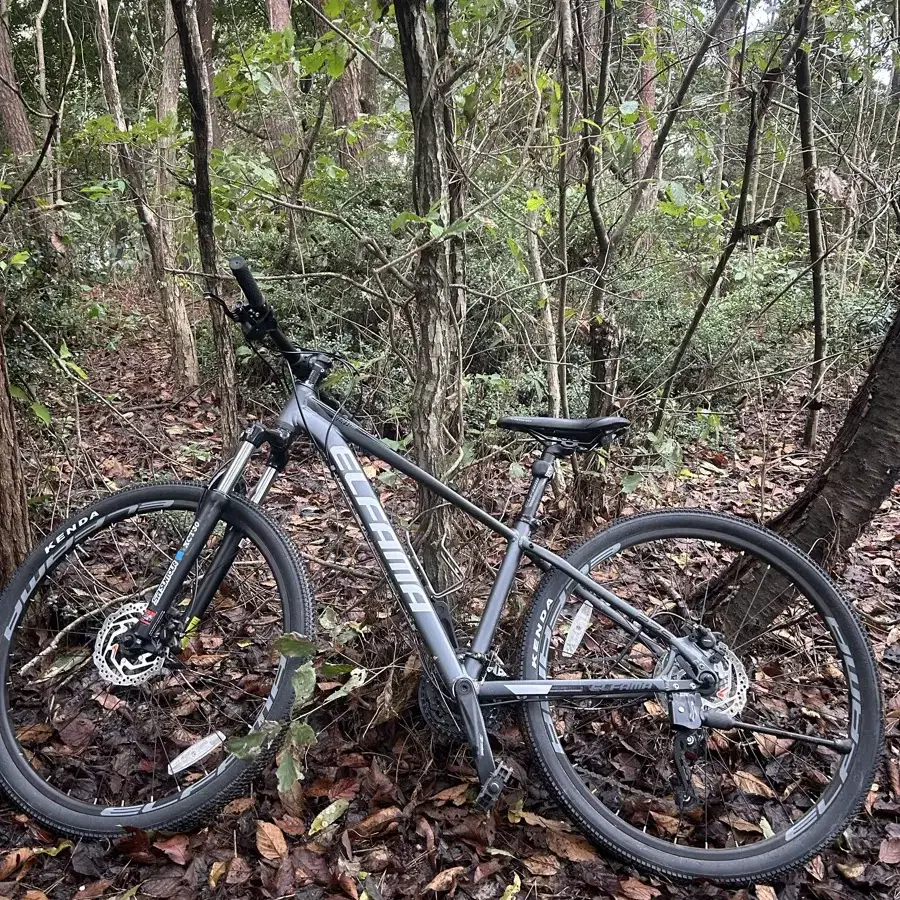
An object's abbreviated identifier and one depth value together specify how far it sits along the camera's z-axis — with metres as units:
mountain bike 1.96
